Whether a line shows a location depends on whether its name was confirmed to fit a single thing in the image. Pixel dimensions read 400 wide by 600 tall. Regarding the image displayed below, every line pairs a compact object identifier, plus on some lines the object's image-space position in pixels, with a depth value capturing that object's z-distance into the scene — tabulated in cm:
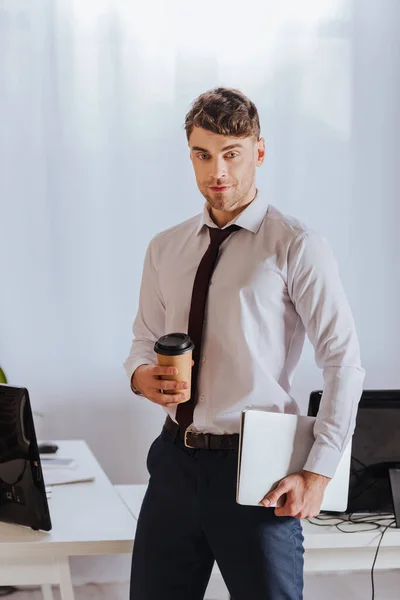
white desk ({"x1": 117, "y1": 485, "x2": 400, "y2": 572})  434
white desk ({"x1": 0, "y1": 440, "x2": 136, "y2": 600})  415
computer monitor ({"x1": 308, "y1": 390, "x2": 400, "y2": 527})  439
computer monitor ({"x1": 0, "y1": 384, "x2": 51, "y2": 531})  412
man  371
